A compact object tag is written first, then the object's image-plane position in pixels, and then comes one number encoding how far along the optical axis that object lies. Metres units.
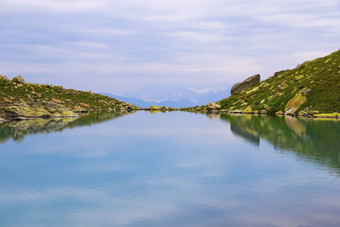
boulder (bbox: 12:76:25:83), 143.88
